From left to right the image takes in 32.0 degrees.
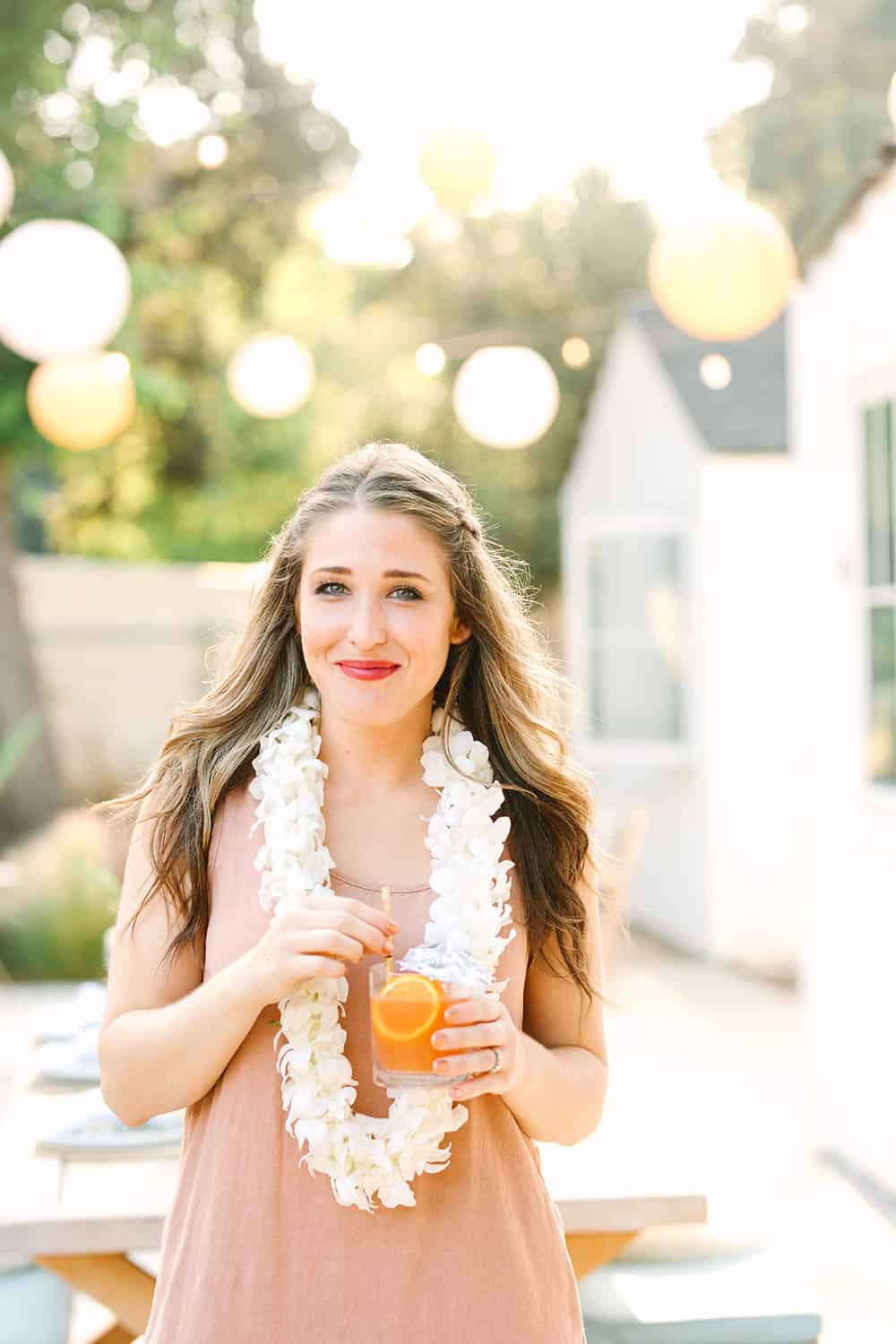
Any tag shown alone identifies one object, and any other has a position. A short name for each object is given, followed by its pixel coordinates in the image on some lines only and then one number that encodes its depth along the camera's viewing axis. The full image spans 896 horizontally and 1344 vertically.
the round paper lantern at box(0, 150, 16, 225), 5.20
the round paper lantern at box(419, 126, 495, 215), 5.39
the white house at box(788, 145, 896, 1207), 4.96
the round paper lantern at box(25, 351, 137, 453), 6.84
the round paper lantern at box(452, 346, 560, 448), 6.97
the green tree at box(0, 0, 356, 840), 9.60
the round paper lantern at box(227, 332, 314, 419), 7.16
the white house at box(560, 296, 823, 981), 8.99
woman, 1.63
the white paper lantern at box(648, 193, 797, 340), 5.12
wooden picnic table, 2.51
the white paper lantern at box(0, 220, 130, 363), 5.24
